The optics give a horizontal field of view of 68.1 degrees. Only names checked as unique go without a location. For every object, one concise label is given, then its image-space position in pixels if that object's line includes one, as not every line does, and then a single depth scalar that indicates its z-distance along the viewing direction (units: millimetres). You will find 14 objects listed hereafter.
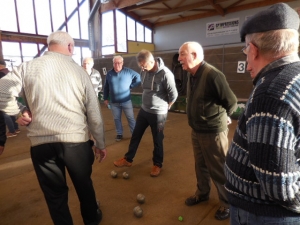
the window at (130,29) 13995
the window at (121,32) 13406
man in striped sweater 719
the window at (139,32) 14479
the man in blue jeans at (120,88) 3904
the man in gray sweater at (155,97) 2656
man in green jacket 1766
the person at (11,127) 4782
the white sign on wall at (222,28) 11857
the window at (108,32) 13002
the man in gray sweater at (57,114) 1405
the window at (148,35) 14945
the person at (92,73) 3951
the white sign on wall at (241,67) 5727
